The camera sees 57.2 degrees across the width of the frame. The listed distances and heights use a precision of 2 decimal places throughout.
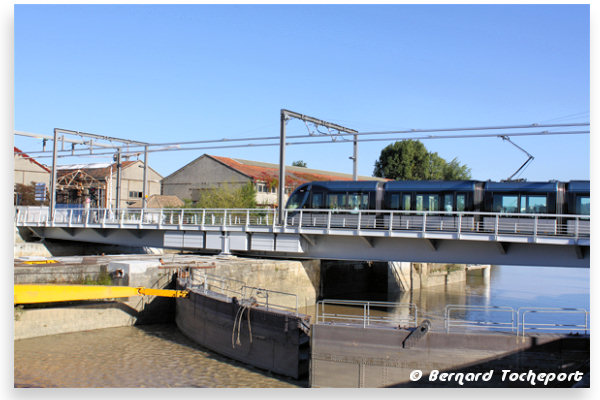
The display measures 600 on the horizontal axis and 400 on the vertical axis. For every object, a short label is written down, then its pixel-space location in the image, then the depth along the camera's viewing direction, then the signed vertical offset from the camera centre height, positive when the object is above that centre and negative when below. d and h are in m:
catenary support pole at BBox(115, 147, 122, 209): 39.44 +3.03
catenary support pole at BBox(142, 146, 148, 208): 38.03 +3.12
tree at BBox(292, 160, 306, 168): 119.88 +10.12
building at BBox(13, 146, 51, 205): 51.88 +2.62
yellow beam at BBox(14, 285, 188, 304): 18.61 -3.16
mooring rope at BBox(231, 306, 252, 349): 18.09 -3.83
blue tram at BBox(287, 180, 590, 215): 22.87 +0.71
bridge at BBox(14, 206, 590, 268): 21.41 -1.21
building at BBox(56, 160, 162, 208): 59.94 +2.51
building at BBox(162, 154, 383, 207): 55.12 +3.25
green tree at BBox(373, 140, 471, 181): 75.31 +6.74
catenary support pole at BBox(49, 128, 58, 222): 36.81 +1.75
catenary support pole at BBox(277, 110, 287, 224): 27.51 +2.91
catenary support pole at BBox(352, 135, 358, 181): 32.34 +2.90
